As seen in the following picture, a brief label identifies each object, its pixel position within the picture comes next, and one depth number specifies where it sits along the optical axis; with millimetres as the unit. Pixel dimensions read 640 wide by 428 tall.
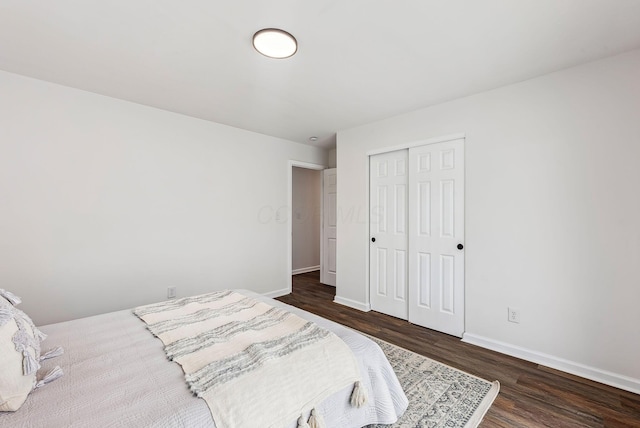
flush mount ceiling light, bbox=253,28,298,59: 1801
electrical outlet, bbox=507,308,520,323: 2484
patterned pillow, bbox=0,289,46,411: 1001
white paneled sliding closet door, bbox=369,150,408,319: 3371
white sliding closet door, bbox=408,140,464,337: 2875
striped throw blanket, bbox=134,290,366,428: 1112
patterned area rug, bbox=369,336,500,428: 1674
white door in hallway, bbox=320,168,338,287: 4789
